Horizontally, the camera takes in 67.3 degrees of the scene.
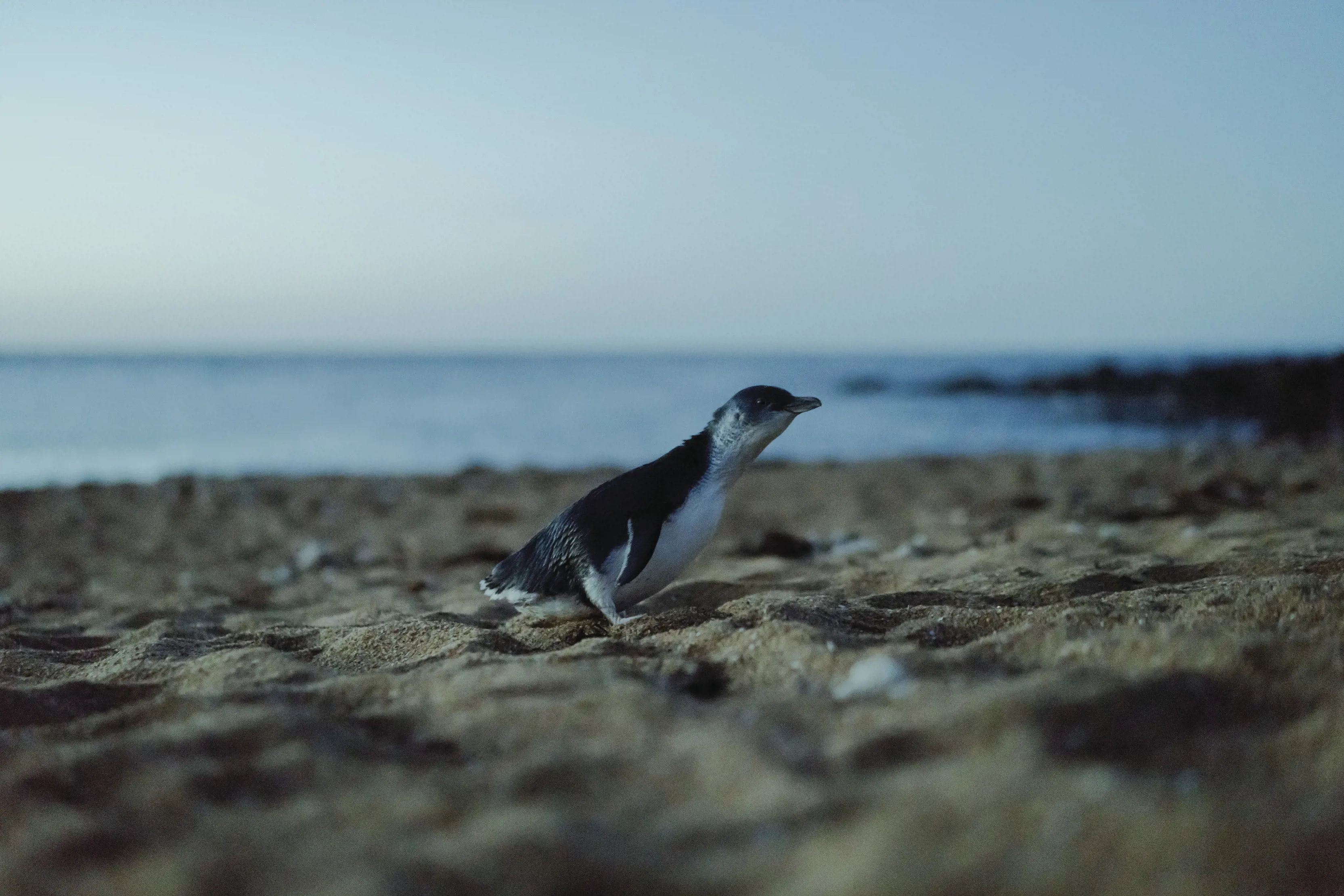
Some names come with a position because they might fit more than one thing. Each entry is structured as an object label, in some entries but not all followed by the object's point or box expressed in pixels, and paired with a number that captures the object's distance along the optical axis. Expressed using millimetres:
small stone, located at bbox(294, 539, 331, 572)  5484
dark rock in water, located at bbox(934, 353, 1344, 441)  14859
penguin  2988
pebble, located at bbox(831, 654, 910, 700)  1993
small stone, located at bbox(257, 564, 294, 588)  5059
